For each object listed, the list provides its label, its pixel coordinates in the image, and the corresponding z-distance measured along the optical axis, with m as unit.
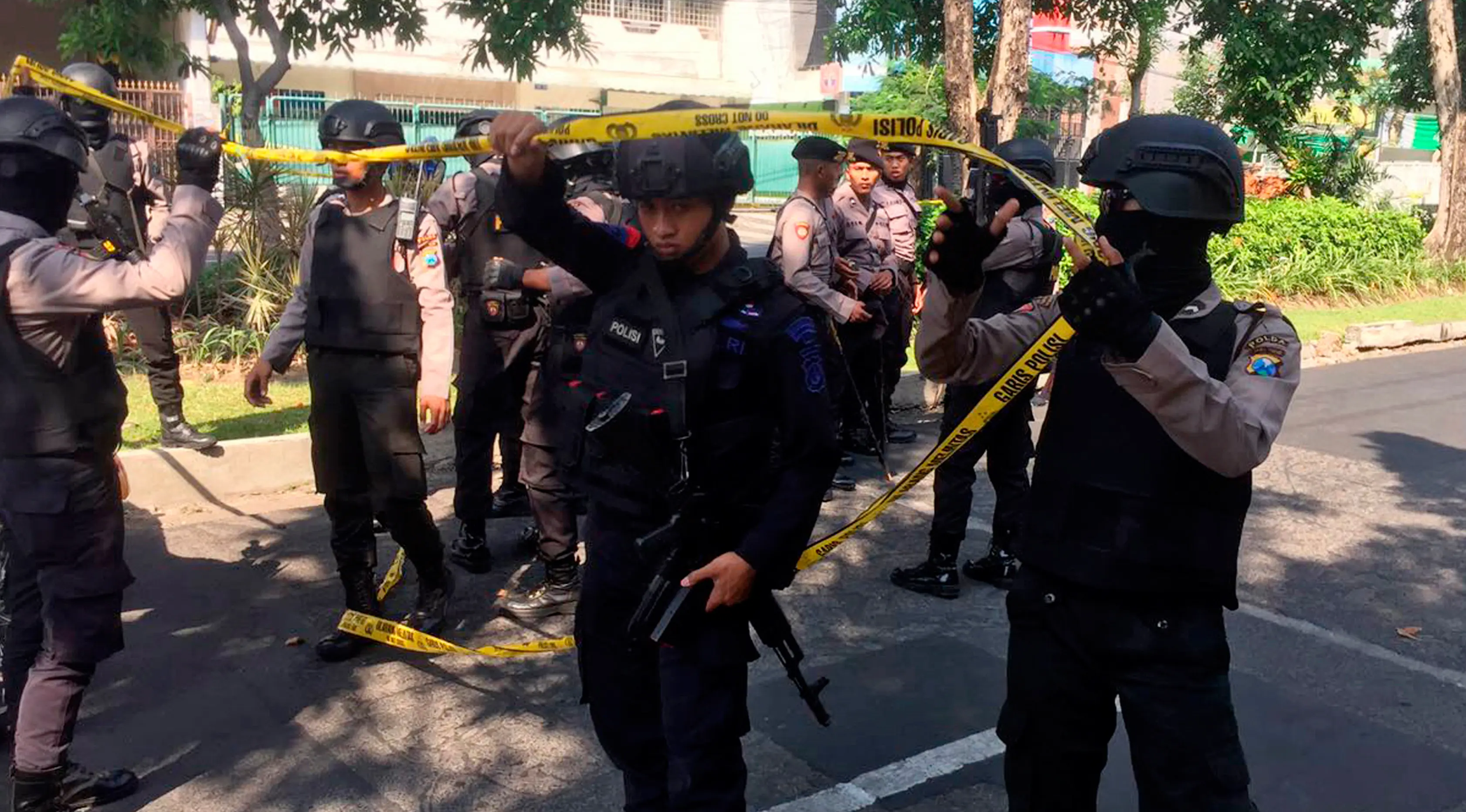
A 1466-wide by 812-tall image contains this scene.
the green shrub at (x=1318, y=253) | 15.07
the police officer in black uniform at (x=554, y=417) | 5.05
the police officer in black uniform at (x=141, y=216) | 6.45
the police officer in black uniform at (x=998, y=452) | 5.45
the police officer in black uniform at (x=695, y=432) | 2.81
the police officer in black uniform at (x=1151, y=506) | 2.47
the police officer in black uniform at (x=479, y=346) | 5.66
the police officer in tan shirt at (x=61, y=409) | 3.30
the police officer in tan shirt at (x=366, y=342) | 4.57
